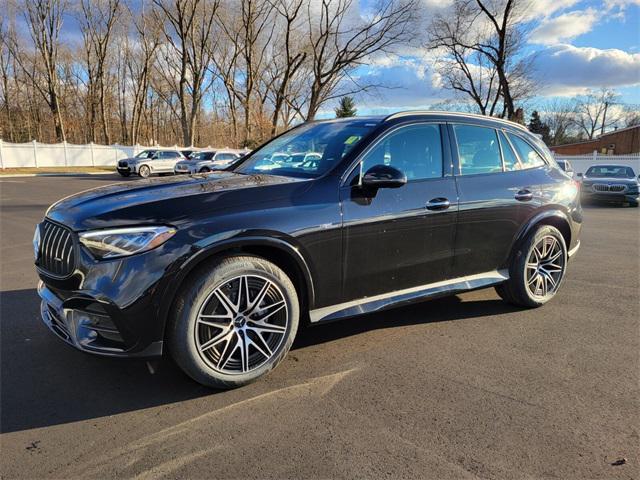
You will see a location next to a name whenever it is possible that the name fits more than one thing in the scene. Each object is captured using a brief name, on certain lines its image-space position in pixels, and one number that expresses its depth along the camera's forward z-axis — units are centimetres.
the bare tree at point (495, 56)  3155
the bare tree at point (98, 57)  4438
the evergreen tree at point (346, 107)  5283
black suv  265
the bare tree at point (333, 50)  3494
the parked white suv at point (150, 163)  2873
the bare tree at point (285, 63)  3619
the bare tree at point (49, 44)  4141
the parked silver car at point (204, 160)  2559
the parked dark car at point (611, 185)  1552
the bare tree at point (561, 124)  8538
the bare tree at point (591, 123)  8300
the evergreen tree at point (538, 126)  7556
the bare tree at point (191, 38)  3753
